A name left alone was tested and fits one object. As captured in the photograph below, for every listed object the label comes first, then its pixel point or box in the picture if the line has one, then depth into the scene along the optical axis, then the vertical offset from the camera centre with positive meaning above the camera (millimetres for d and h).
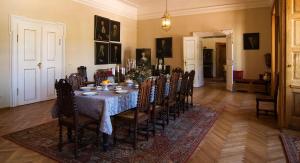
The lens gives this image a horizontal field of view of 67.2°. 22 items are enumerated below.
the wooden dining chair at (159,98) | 3673 -365
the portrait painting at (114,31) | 9195 +1895
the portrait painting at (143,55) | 10466 +997
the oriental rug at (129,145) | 2941 -1017
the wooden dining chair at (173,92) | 4352 -323
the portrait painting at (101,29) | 8414 +1825
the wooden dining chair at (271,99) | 4617 -482
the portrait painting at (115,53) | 9323 +983
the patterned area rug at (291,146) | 2896 -1022
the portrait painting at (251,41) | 8672 +1357
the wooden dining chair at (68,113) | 2877 -476
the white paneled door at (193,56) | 9672 +878
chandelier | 6562 +1613
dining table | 2982 -398
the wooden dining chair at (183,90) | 5045 -316
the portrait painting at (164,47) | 10484 +1358
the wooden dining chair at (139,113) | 3207 -554
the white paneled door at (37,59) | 5969 +486
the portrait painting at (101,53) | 8531 +909
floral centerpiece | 4277 +43
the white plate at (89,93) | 3302 -249
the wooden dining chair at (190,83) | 5472 -168
